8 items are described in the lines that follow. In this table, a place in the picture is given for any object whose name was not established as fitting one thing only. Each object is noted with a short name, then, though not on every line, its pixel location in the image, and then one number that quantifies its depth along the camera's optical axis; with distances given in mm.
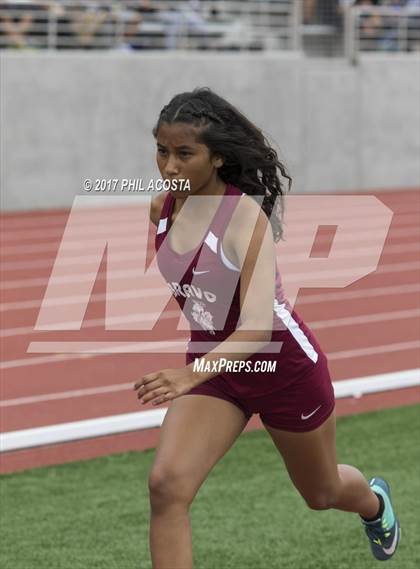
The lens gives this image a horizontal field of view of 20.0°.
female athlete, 3229
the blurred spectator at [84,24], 15828
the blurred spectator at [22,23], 15383
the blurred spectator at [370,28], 18766
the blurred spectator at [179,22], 16734
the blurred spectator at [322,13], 19062
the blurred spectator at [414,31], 19516
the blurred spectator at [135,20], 16297
